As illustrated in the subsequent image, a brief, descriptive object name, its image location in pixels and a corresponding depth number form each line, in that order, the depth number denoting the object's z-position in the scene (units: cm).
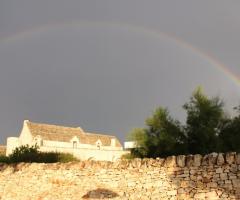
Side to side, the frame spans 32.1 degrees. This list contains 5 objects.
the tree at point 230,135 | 3141
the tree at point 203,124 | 3131
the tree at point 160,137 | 3222
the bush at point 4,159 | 3464
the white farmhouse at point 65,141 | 4934
